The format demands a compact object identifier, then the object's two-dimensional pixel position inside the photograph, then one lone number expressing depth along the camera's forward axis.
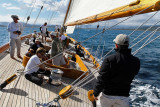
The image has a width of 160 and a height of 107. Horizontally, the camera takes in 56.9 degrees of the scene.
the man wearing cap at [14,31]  6.38
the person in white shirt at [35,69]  4.61
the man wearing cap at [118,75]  2.09
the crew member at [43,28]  12.54
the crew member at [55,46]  5.48
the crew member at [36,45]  6.91
